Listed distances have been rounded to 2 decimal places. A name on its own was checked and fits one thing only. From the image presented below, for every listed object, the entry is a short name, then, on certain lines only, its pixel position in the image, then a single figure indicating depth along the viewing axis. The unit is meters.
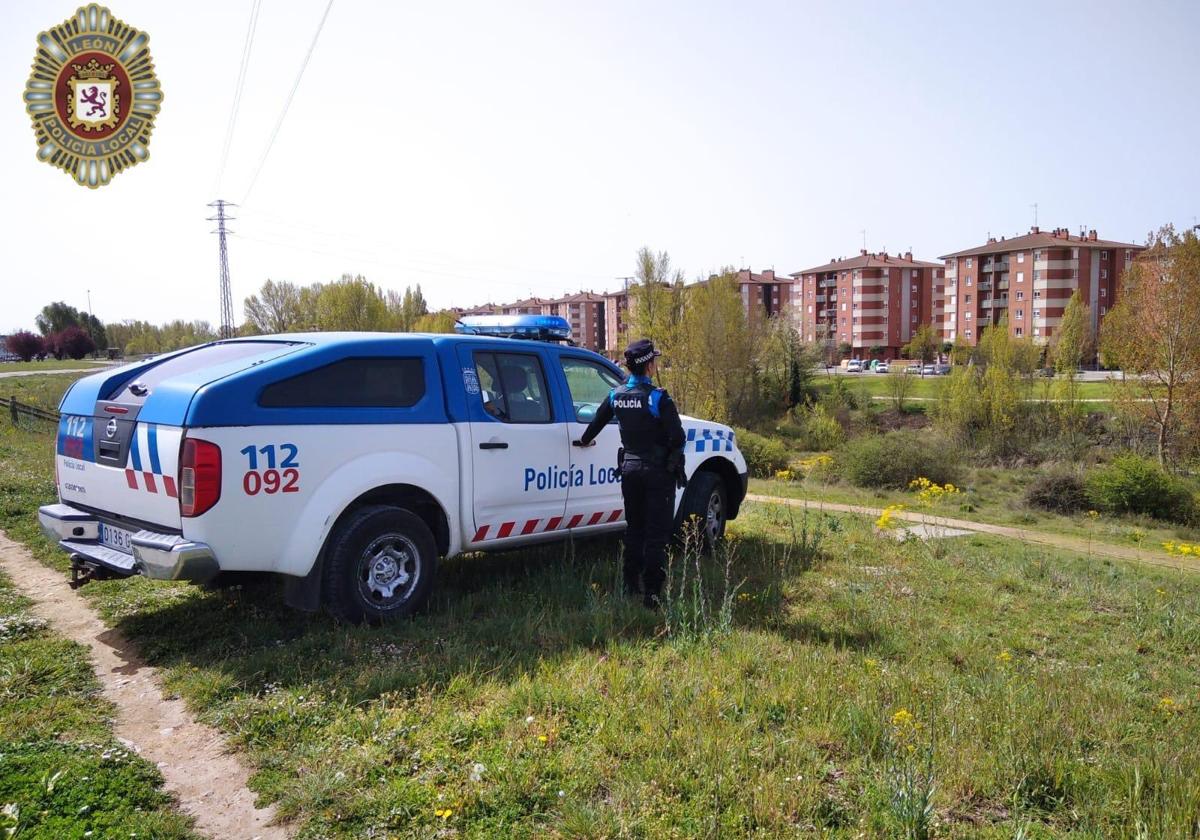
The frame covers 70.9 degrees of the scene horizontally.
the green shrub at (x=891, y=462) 32.31
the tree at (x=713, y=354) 49.88
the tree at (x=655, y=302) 51.72
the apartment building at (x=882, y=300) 100.88
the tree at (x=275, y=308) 59.09
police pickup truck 4.68
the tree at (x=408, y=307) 69.06
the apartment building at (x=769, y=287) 116.56
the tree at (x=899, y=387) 55.56
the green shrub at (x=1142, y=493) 30.31
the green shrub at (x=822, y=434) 45.47
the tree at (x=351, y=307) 58.38
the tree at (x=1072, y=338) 52.37
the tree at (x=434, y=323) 66.51
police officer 5.97
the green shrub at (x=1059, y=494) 31.62
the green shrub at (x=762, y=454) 32.91
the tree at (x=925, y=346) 92.88
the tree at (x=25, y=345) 71.00
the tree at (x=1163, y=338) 37.09
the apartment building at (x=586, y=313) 135.62
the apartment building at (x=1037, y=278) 83.56
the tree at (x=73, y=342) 71.38
